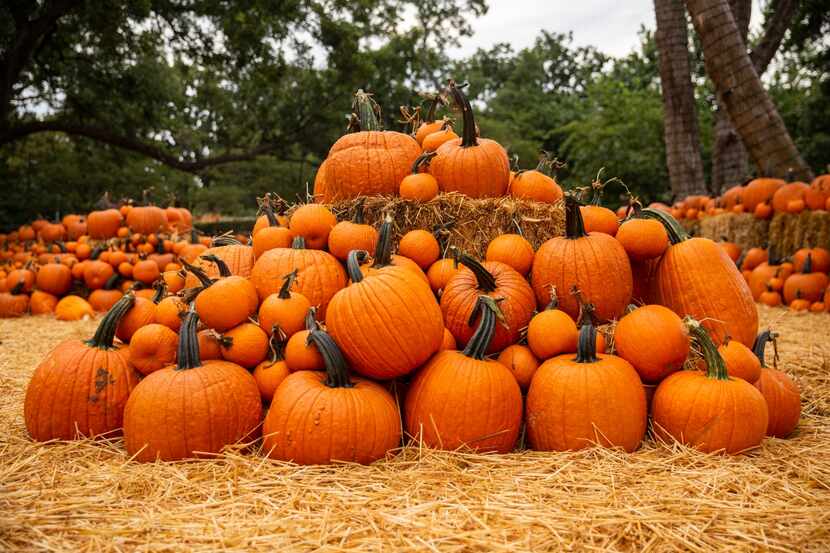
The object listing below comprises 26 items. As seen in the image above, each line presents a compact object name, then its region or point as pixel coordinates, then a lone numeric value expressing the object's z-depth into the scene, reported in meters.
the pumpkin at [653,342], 2.26
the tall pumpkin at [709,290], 2.56
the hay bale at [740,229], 7.50
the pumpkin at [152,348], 2.31
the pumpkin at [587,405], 2.13
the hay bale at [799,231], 6.36
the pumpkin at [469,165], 3.25
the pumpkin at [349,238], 2.76
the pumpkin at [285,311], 2.38
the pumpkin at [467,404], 2.13
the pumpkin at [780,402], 2.37
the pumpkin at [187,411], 2.07
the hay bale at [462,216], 3.12
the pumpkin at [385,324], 2.14
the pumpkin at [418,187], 3.12
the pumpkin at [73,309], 6.40
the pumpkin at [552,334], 2.35
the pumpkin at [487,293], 2.48
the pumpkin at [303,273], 2.60
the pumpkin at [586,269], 2.55
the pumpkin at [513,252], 2.79
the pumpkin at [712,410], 2.10
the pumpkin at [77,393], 2.29
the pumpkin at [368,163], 3.25
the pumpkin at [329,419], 2.01
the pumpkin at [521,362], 2.39
